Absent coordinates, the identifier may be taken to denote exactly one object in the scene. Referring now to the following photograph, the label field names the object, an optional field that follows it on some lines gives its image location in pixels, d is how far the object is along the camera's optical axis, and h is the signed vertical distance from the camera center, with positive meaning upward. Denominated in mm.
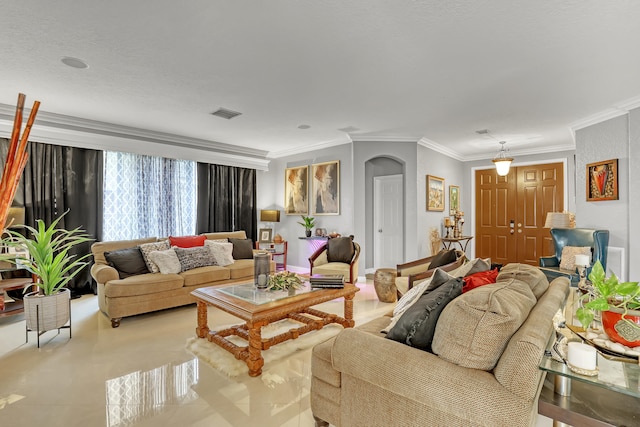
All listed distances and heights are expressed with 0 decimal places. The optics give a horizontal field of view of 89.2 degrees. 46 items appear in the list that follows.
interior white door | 6113 -120
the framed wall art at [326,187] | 5898 +499
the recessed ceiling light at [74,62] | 2748 +1327
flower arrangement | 3023 -648
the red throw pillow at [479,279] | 1944 -408
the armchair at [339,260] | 4605 -694
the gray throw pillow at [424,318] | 1520 -509
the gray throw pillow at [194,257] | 4161 -557
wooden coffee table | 2441 -768
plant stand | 2934 -956
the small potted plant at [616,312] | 1328 -438
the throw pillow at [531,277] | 1948 -403
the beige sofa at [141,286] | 3457 -821
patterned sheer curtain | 5008 +309
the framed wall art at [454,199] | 6645 +305
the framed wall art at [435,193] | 5770 +373
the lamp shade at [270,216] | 6551 -30
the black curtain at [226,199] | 5949 +299
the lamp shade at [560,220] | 4939 -108
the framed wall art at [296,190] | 6430 +488
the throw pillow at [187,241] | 4453 -366
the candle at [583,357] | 1198 -536
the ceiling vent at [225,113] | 4119 +1327
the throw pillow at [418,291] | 1920 -484
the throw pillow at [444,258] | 3430 -475
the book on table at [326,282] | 3107 -650
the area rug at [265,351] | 2540 -1177
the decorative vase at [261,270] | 3080 -539
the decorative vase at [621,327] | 1376 -497
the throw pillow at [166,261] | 3969 -574
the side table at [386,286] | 4332 -965
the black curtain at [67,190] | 4320 +362
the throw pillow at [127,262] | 3844 -557
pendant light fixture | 5391 +827
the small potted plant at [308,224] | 6152 -185
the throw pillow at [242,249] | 4957 -528
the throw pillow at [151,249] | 4000 -434
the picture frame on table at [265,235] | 6547 -418
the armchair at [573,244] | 4055 -416
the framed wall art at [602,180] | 4105 +426
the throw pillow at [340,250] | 4895 -543
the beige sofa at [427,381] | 1188 -704
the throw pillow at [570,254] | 4157 -547
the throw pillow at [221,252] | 4523 -524
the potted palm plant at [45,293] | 2939 -740
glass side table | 1179 -751
